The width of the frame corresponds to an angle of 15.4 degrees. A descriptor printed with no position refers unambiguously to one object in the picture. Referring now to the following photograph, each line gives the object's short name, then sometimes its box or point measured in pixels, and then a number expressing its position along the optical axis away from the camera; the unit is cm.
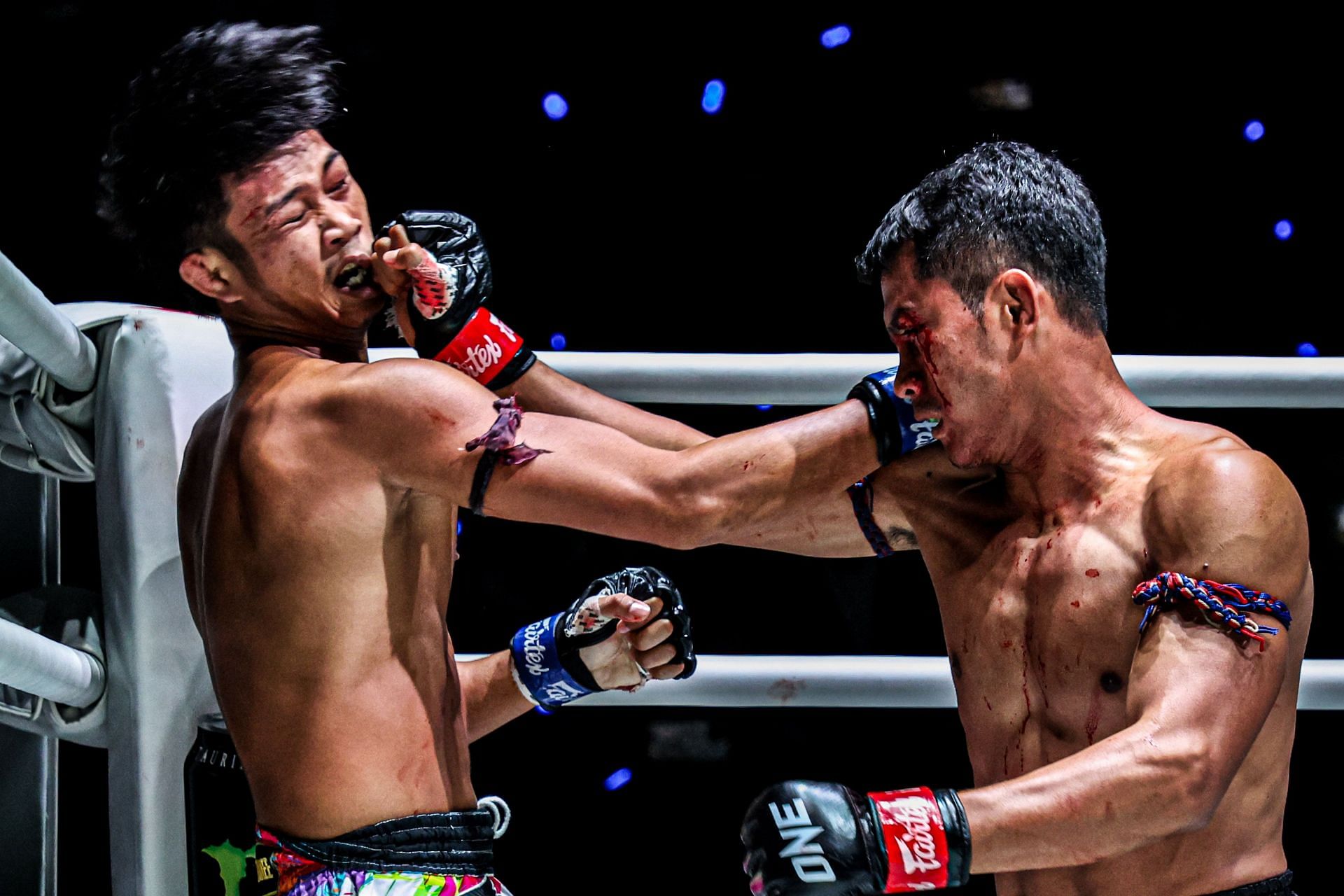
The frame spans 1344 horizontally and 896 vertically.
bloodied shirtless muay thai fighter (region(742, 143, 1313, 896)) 436
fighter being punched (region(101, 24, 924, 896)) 447
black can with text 463
